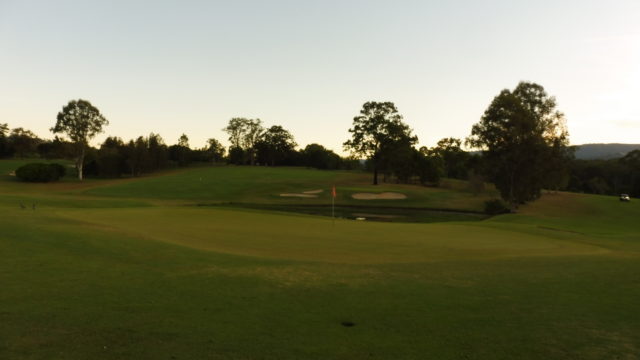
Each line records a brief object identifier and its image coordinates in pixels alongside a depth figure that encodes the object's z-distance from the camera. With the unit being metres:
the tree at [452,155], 107.25
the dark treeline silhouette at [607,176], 100.00
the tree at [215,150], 147.90
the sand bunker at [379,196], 56.66
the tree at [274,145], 134.38
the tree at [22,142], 110.56
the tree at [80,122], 73.12
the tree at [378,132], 68.62
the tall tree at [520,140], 45.97
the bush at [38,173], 72.12
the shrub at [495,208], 48.59
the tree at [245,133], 130.38
